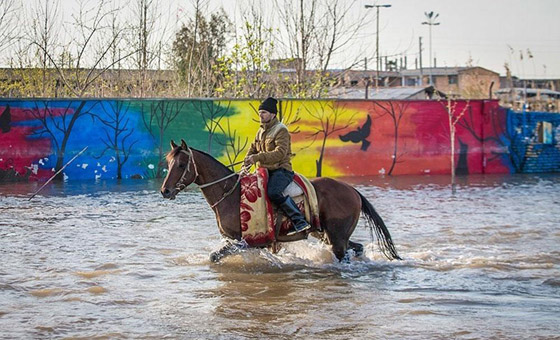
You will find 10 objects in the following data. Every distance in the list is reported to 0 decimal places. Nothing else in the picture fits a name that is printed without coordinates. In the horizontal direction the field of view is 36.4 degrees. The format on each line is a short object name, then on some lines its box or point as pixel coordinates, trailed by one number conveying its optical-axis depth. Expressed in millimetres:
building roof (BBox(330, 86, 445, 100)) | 44388
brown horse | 10602
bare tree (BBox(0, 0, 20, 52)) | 28734
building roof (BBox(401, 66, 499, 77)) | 91219
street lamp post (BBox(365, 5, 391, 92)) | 34931
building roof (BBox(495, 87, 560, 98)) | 53275
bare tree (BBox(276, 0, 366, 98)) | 31406
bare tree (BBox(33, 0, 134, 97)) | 29453
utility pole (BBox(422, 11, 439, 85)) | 64212
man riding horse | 10664
